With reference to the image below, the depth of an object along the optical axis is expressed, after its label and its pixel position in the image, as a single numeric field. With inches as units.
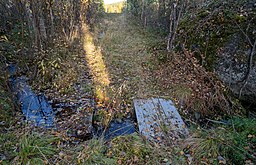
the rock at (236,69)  170.2
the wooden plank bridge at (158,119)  133.6
